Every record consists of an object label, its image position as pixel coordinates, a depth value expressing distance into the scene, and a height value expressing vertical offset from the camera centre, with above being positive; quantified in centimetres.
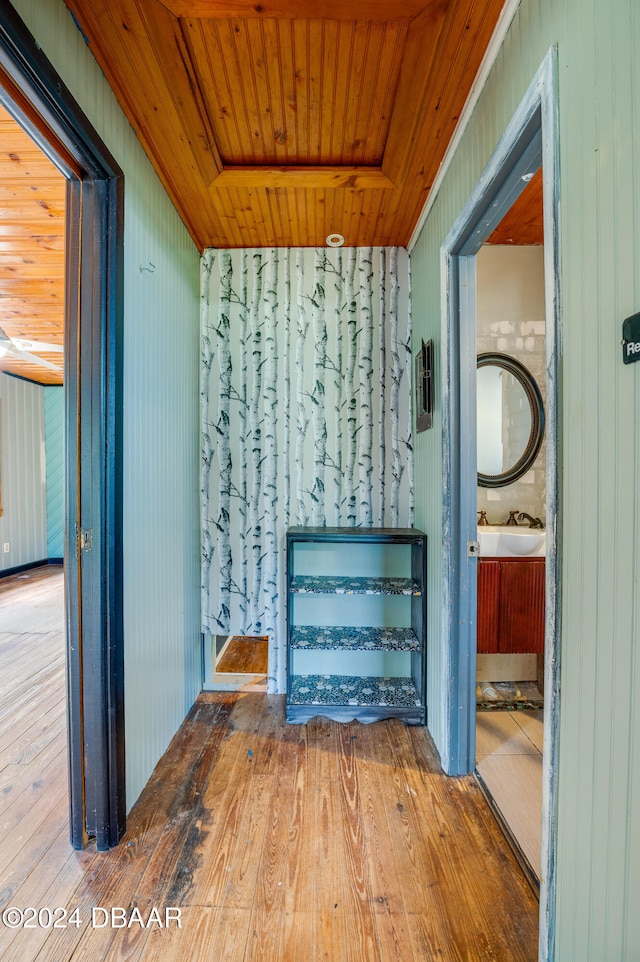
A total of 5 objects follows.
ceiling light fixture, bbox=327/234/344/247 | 250 +136
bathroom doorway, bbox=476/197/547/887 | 249 +38
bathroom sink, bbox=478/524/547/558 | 235 -34
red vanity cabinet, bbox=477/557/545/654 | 232 -66
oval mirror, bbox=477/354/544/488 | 269 +37
